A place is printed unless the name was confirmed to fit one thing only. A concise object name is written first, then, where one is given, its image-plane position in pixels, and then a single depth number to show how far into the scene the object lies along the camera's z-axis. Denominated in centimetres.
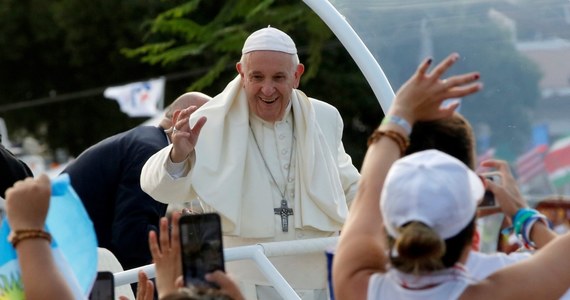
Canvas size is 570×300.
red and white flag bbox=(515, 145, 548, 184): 1077
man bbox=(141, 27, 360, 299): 1186
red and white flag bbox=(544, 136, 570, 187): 1068
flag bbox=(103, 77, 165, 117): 4684
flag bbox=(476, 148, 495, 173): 1087
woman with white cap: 616
